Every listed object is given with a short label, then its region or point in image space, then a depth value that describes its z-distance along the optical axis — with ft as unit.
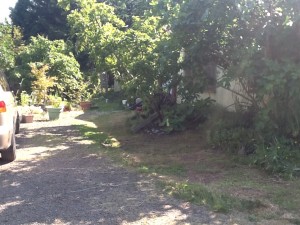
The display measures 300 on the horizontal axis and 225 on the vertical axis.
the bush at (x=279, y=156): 19.77
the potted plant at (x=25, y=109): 43.27
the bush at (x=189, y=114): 33.62
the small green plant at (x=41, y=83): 54.08
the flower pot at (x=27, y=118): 43.21
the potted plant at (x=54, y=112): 45.68
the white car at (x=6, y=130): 20.30
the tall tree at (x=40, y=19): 99.76
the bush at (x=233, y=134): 24.06
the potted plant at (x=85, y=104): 59.62
